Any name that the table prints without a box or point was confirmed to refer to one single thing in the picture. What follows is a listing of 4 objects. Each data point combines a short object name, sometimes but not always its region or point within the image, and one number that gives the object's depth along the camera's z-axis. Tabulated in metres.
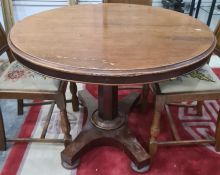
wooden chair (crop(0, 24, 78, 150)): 1.32
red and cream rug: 1.45
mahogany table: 0.96
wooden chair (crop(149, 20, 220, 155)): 1.29
